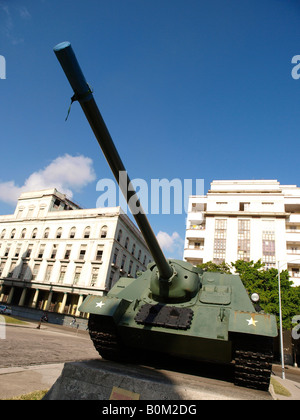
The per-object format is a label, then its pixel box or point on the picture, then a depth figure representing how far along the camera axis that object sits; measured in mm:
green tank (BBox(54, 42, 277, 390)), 4285
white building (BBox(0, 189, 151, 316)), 33406
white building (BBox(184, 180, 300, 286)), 36094
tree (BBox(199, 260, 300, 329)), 22828
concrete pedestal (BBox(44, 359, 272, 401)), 3520
